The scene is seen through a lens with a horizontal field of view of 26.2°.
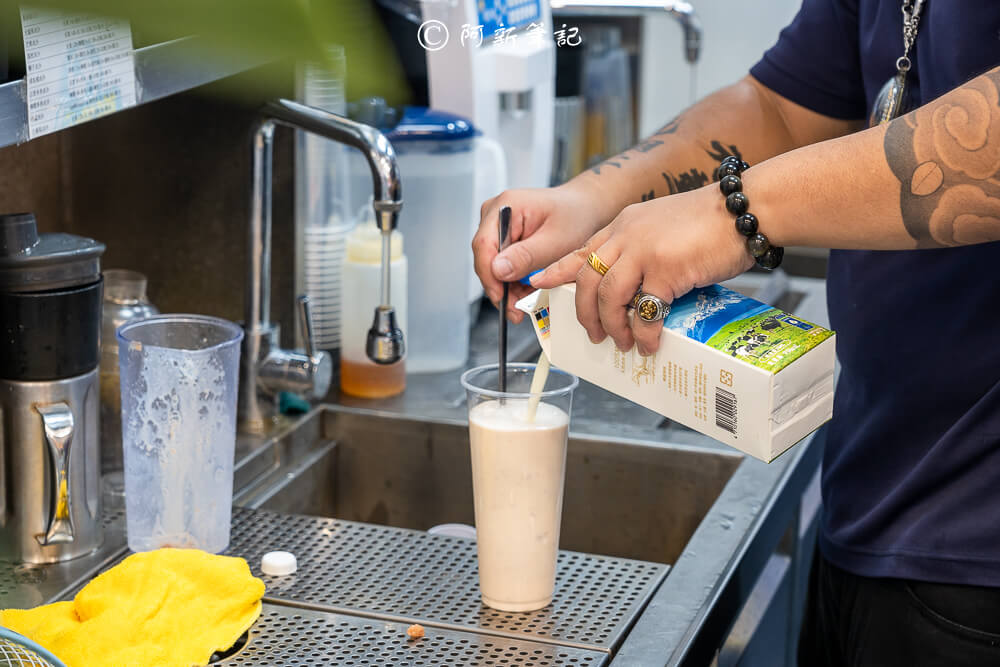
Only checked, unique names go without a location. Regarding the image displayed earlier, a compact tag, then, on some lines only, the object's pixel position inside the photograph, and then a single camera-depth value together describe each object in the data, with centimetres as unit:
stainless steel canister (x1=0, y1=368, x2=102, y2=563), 171
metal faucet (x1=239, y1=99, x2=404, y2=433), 197
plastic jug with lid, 227
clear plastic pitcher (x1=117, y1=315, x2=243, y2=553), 174
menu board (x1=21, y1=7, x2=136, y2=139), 154
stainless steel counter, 192
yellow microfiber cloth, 161
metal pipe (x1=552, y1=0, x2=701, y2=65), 246
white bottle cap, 178
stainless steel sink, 207
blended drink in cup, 166
